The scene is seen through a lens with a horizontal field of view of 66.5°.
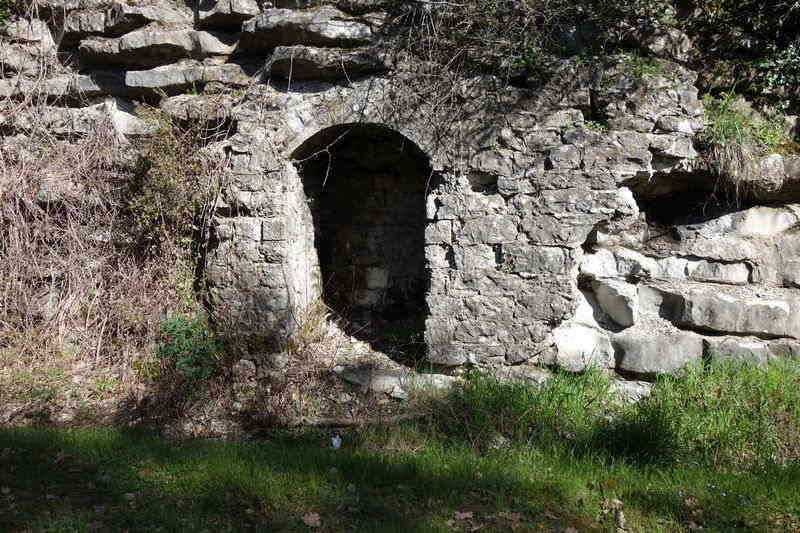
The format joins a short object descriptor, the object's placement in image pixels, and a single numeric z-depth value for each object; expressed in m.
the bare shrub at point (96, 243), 5.05
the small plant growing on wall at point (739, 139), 4.57
